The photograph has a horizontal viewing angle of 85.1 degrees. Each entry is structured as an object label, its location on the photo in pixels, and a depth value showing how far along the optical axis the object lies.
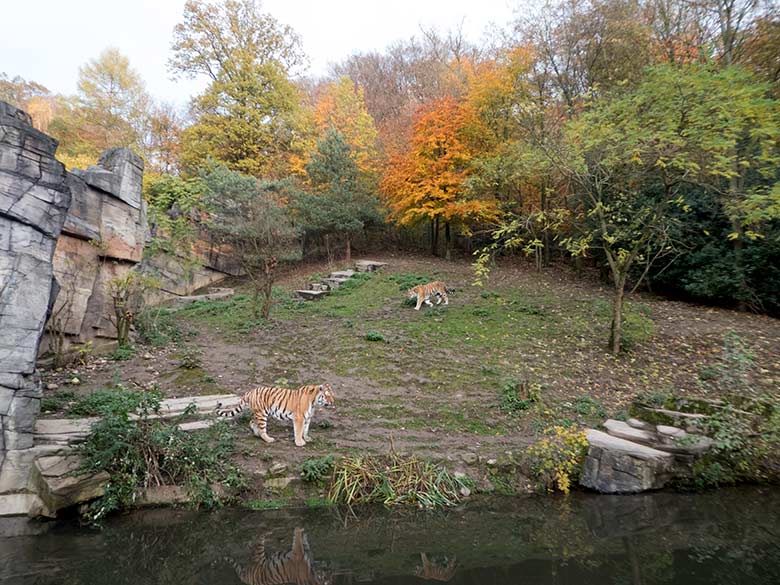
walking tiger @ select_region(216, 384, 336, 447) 6.84
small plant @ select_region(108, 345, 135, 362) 9.77
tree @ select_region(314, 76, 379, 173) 21.77
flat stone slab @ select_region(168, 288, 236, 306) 17.44
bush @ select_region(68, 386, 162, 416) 6.24
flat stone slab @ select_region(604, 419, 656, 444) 6.77
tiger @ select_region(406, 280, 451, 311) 14.00
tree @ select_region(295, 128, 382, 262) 20.09
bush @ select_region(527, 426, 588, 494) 6.41
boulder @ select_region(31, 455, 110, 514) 5.35
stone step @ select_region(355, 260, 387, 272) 19.78
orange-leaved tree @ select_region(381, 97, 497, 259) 18.28
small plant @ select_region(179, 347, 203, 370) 9.52
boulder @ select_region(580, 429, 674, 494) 6.23
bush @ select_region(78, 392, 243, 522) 5.61
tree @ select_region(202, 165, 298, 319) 15.05
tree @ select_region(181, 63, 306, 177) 22.73
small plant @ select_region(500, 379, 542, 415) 7.96
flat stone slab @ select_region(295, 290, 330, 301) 16.33
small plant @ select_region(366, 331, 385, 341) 11.35
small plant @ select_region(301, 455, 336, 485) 6.11
